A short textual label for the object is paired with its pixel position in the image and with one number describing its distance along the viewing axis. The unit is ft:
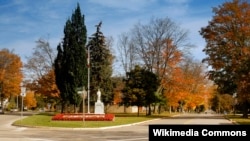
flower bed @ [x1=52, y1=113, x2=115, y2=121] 126.31
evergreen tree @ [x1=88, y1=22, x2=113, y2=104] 198.59
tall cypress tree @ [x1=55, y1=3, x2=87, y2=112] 158.81
